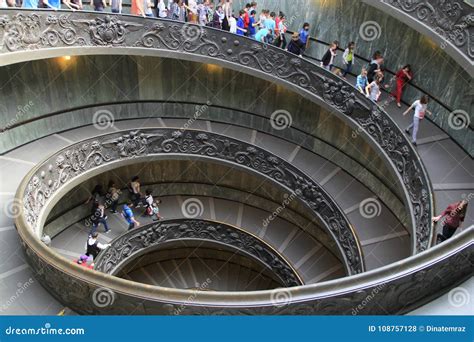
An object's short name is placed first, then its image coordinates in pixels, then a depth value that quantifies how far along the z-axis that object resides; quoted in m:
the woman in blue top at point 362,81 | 13.66
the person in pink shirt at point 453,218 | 8.58
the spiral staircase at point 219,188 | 7.07
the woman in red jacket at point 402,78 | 13.62
